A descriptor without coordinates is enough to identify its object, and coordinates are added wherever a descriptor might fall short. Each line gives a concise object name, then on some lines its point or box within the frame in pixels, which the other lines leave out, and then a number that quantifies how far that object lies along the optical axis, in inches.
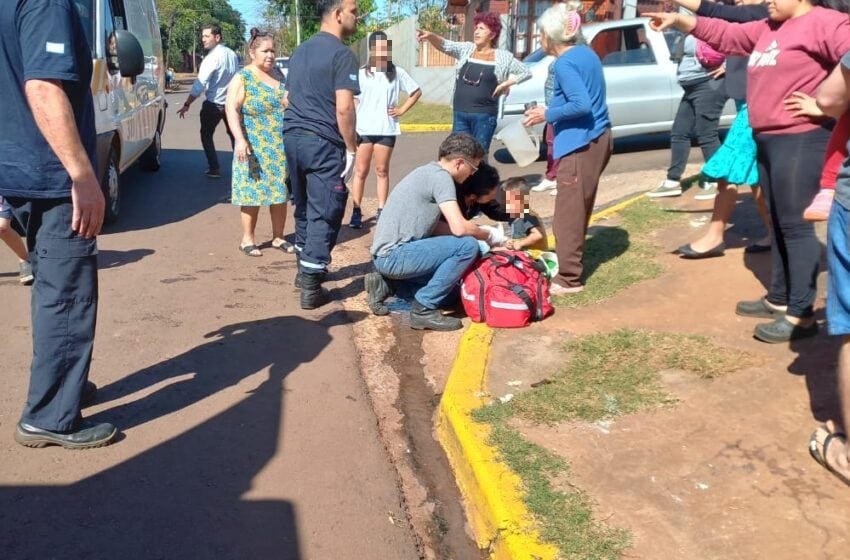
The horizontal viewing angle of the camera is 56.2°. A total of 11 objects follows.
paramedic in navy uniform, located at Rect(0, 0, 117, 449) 118.8
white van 259.1
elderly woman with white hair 199.5
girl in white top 294.4
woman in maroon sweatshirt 154.6
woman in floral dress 255.8
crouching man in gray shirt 198.4
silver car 416.5
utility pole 1892.7
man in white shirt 382.3
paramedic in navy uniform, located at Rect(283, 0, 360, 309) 205.3
